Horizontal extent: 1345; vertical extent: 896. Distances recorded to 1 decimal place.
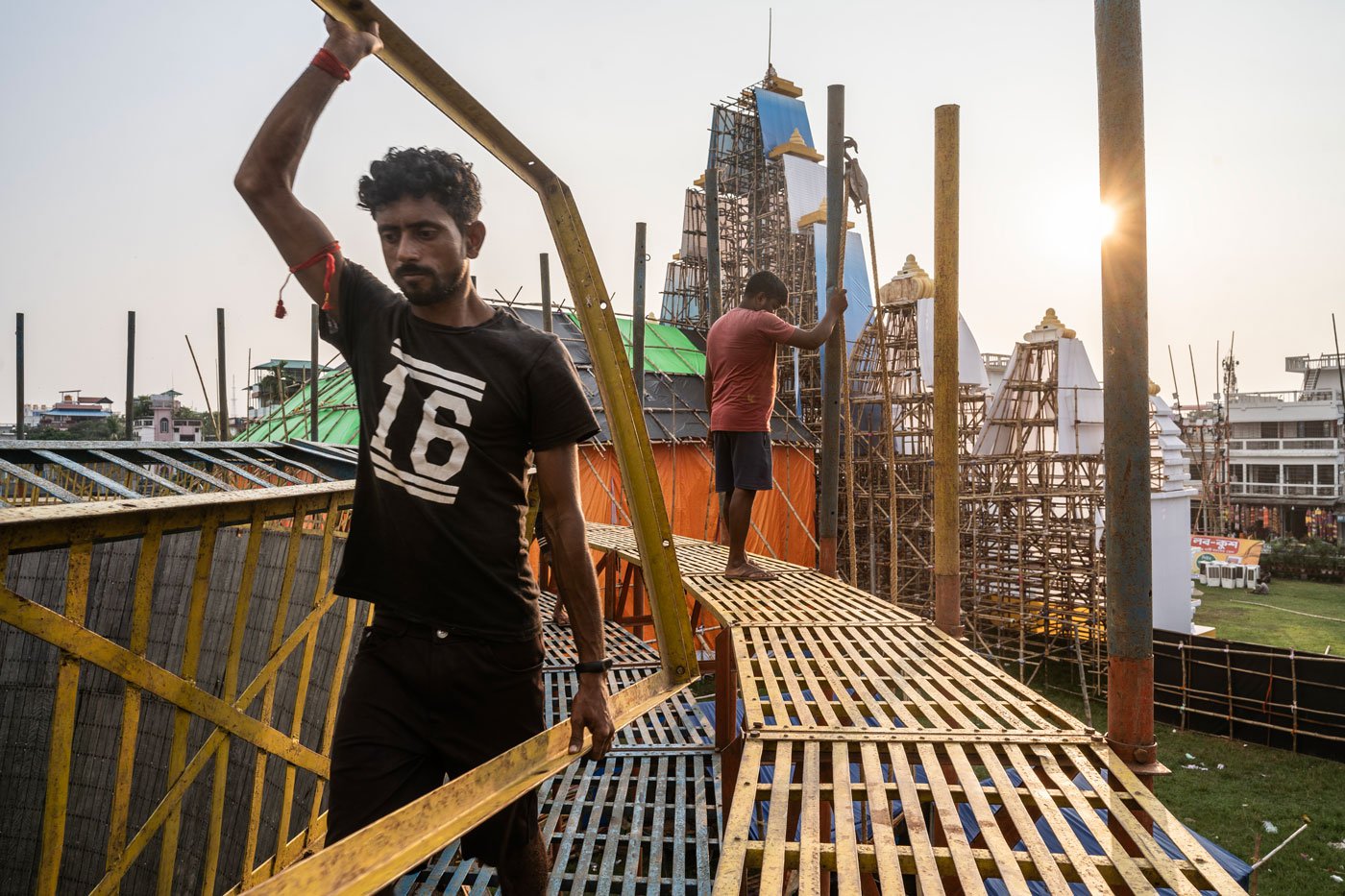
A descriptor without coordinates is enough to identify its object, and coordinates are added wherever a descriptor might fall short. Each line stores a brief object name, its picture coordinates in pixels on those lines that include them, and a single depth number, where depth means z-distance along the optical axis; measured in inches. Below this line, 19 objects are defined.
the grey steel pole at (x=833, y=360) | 223.3
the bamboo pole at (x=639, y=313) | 445.4
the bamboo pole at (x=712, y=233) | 351.6
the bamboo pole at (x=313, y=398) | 508.2
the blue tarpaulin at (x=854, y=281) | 727.7
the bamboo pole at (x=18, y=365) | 535.8
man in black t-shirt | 69.2
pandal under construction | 62.4
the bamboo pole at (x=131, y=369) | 573.9
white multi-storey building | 1235.2
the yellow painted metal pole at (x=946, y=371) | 179.2
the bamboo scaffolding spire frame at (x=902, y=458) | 634.2
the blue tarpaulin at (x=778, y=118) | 841.5
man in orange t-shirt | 170.4
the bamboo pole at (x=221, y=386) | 565.6
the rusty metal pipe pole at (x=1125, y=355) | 112.7
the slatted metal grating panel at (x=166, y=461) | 81.9
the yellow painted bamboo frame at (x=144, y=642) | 54.3
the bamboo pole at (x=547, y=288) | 546.6
